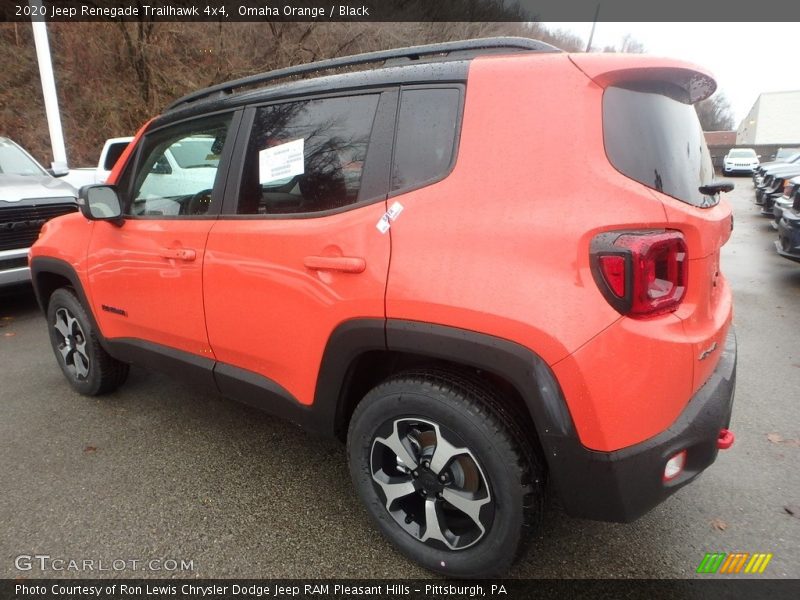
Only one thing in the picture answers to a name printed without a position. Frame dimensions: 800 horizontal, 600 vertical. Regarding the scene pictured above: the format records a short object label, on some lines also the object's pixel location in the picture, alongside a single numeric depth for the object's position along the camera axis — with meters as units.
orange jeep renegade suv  1.53
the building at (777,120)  42.31
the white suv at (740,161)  29.09
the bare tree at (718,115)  63.53
